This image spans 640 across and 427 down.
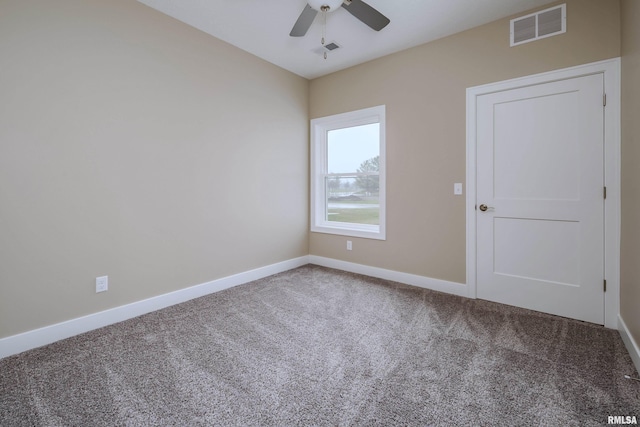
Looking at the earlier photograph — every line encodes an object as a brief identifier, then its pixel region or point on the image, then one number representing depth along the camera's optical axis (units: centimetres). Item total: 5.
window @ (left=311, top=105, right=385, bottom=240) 375
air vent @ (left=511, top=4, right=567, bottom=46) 247
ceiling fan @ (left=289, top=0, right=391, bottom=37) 224
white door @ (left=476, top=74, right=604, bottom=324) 239
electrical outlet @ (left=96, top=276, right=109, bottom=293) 239
